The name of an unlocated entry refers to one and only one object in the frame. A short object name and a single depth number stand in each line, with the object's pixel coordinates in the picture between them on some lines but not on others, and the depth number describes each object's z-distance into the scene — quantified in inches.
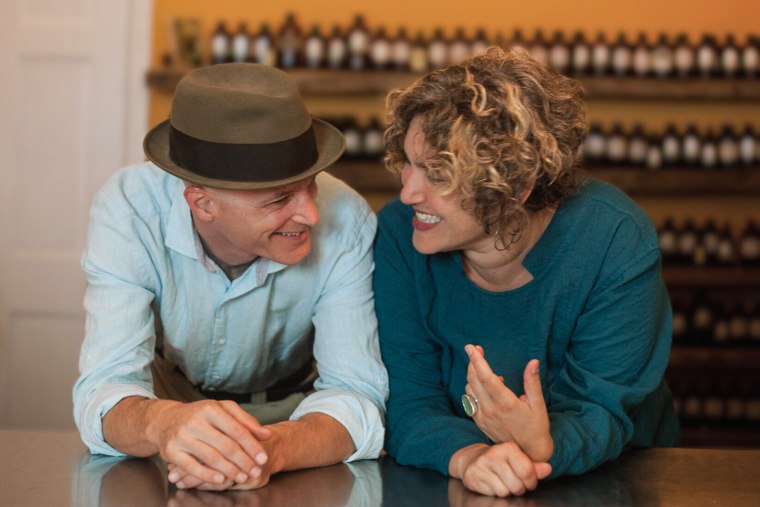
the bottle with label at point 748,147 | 165.8
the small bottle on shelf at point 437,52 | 165.0
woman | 66.6
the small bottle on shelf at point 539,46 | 164.6
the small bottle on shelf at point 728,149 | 166.7
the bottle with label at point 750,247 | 170.7
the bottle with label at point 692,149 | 168.1
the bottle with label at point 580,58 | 166.9
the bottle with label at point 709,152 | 167.9
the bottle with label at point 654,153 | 166.7
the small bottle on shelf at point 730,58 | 165.2
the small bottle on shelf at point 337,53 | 165.2
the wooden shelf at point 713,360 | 163.2
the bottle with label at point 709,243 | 170.2
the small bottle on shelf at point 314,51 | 164.6
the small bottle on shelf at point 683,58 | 165.6
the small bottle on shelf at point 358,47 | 165.9
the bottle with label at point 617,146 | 169.0
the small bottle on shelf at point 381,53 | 165.8
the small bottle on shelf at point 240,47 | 164.2
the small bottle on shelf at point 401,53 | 165.2
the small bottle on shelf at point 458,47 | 164.9
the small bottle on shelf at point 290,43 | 165.0
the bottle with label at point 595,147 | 169.5
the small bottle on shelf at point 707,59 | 165.9
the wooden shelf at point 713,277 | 164.4
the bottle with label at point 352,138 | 165.0
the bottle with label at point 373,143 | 165.8
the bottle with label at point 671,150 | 168.9
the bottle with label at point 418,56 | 164.0
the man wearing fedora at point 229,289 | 64.4
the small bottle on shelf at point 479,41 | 165.2
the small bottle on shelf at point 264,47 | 164.5
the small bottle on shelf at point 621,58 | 166.6
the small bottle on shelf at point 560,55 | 166.1
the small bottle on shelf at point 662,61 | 165.8
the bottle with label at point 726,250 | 170.6
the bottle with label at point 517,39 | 165.8
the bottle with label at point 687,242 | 170.1
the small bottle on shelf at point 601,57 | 166.7
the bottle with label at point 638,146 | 169.0
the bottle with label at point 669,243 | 169.9
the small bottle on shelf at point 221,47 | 164.4
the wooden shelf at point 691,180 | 162.7
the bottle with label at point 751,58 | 165.5
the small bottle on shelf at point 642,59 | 165.0
